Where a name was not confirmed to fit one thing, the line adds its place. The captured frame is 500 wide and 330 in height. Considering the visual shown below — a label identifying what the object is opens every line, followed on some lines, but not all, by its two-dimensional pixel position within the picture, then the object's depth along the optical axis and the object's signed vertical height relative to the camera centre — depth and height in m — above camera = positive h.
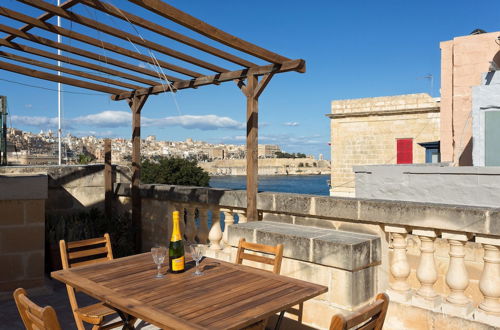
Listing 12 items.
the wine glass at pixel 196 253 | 2.46 -0.57
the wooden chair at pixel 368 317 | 1.41 -0.59
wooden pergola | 2.99 +1.07
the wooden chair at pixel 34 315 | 1.50 -0.61
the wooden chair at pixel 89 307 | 2.53 -0.98
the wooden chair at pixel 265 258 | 2.64 -0.67
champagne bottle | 2.40 -0.55
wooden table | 1.71 -0.67
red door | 19.78 +0.67
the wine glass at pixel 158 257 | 2.36 -0.57
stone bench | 2.56 -0.67
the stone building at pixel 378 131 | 19.50 +1.63
